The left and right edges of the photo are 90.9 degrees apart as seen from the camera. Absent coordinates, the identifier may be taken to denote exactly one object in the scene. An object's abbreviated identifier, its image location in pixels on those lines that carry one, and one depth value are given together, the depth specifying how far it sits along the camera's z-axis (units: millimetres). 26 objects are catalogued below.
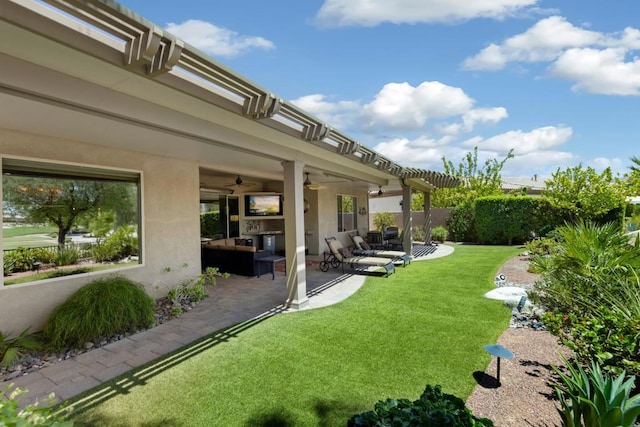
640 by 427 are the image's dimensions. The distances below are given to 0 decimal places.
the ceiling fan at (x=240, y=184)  10409
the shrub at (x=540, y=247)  11108
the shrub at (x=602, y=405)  1867
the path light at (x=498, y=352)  3611
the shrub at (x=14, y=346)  4289
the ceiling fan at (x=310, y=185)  10709
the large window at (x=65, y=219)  5082
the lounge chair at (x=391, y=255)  11508
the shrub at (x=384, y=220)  23981
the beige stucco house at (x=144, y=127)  2434
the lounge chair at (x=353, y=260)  9789
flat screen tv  13297
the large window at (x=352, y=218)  18311
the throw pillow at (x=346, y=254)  11701
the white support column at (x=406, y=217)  13344
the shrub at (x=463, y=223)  18516
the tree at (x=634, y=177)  18353
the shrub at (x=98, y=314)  4883
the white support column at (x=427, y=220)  17188
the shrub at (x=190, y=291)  7008
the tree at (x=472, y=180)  25328
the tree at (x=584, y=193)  14758
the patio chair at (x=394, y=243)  15305
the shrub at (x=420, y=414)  2182
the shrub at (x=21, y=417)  1418
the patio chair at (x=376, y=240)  15418
